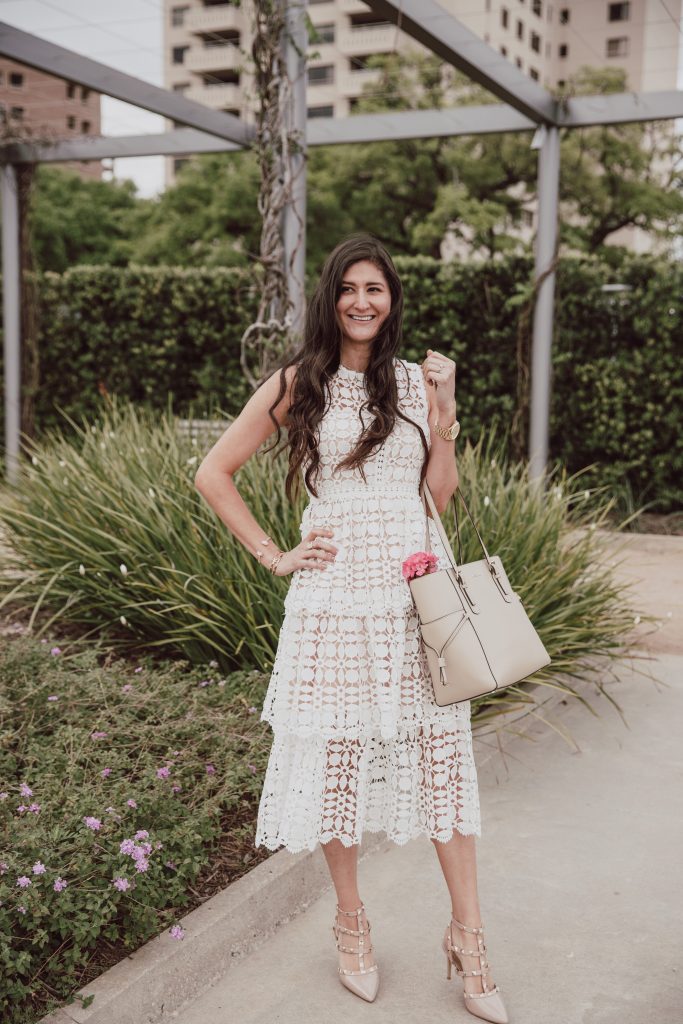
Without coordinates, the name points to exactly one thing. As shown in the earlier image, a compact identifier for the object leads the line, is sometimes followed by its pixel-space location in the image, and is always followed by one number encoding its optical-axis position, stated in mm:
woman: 2400
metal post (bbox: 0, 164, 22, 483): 9320
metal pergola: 5820
